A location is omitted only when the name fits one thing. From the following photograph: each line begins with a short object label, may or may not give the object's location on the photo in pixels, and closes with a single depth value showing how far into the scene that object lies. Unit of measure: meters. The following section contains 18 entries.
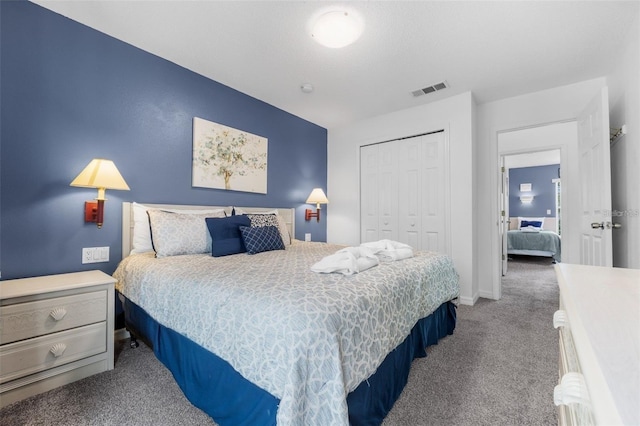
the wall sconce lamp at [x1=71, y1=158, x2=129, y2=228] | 2.00
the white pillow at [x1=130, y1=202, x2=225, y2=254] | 2.34
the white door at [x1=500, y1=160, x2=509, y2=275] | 4.70
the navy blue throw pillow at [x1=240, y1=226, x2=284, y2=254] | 2.44
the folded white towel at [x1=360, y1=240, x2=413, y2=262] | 2.05
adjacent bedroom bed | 6.07
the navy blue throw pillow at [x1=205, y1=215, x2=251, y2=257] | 2.32
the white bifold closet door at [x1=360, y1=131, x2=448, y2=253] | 3.54
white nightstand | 1.53
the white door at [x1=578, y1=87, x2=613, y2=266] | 2.29
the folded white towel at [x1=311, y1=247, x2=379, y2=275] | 1.57
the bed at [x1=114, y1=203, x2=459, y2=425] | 0.99
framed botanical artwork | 2.90
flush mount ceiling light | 1.95
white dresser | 0.34
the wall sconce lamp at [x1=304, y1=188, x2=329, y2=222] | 4.03
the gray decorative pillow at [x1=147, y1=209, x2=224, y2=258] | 2.21
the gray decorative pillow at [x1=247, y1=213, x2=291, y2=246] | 2.76
